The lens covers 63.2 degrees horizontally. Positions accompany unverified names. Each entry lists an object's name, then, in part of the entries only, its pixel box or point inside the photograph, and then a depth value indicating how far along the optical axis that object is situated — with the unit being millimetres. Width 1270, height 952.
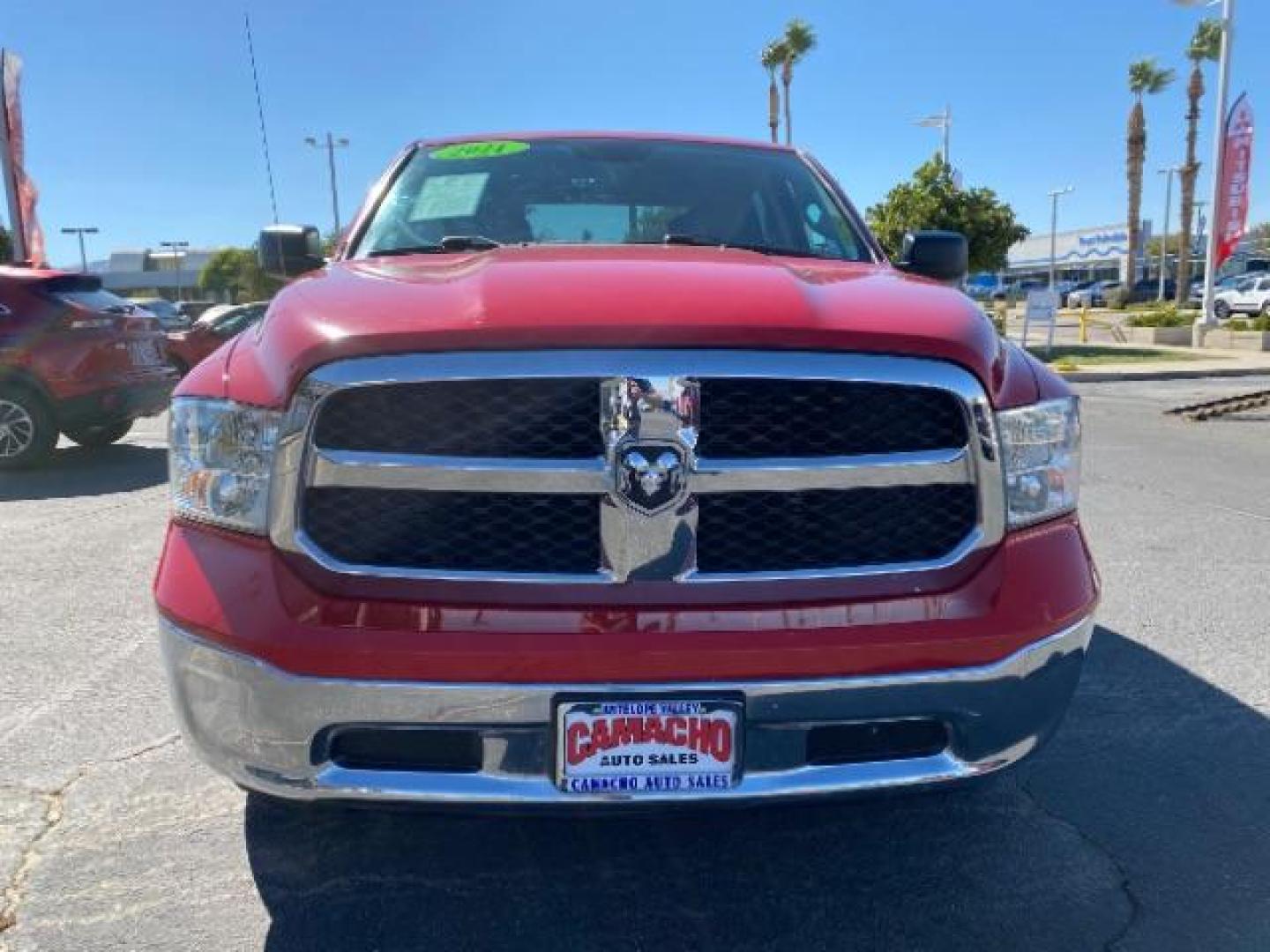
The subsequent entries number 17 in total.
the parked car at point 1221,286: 40844
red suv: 8055
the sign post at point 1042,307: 20391
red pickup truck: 1897
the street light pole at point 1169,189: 70644
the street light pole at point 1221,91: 23109
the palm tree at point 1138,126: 43094
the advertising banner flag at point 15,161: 17906
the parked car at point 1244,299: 37062
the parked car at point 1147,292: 53062
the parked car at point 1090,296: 55228
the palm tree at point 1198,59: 40000
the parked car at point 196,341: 14359
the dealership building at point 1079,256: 79750
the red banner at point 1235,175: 23266
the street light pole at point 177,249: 82881
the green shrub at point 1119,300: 51406
